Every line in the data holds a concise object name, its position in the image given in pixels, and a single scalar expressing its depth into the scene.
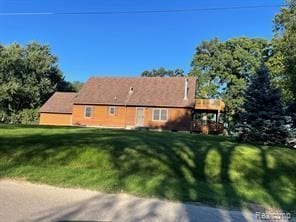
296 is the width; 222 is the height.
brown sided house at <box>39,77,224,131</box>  21.38
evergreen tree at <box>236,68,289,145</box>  10.33
